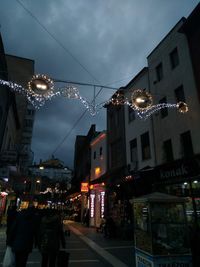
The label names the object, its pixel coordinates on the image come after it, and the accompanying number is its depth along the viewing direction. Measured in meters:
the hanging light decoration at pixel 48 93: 8.54
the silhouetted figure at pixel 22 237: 5.02
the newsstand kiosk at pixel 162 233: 5.57
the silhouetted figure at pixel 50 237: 5.70
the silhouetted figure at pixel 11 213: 10.18
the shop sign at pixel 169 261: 5.45
